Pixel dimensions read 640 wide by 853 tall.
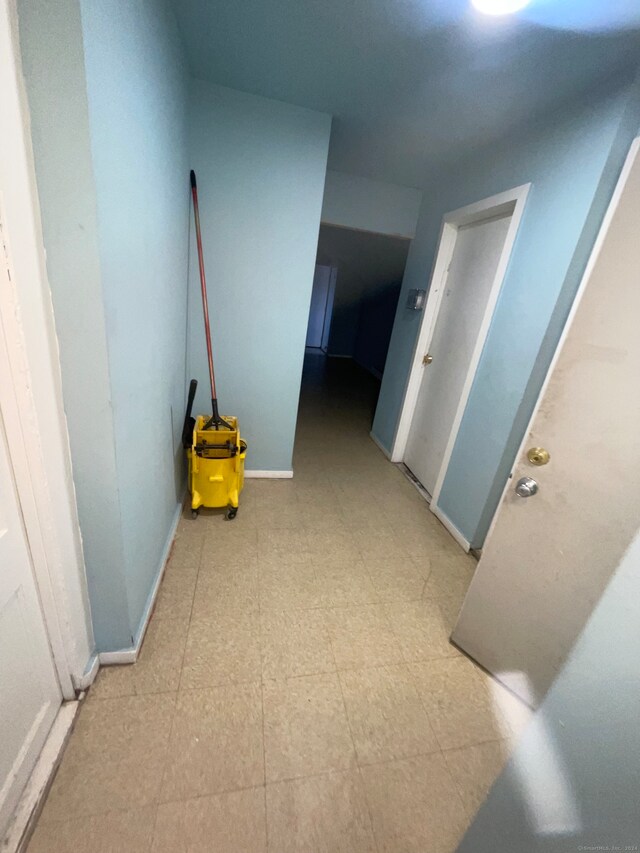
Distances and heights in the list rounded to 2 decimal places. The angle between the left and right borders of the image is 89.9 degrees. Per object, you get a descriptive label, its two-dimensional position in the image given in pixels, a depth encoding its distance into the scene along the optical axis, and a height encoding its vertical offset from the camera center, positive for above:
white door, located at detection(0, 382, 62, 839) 0.79 -0.99
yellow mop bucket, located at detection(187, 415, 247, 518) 1.88 -0.96
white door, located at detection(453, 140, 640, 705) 0.88 -0.40
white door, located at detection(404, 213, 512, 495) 2.09 -0.07
